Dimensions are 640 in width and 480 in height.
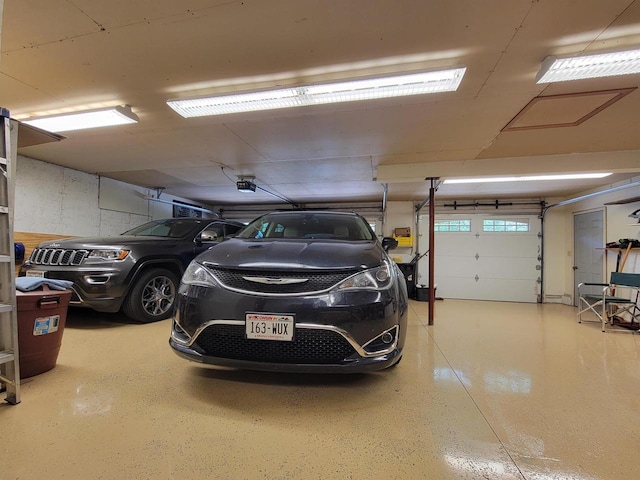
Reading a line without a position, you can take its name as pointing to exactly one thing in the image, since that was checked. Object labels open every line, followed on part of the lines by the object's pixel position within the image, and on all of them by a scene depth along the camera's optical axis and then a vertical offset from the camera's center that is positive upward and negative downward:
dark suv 2.94 -0.33
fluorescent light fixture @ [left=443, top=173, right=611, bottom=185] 4.62 +1.25
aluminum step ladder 1.50 -0.13
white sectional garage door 6.72 -0.25
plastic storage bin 1.88 -0.63
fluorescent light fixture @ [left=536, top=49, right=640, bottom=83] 1.93 +1.34
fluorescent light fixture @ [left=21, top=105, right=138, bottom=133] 2.86 +1.34
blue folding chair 4.07 -0.78
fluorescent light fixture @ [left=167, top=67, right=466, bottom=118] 2.23 +1.35
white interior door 5.51 +0.03
